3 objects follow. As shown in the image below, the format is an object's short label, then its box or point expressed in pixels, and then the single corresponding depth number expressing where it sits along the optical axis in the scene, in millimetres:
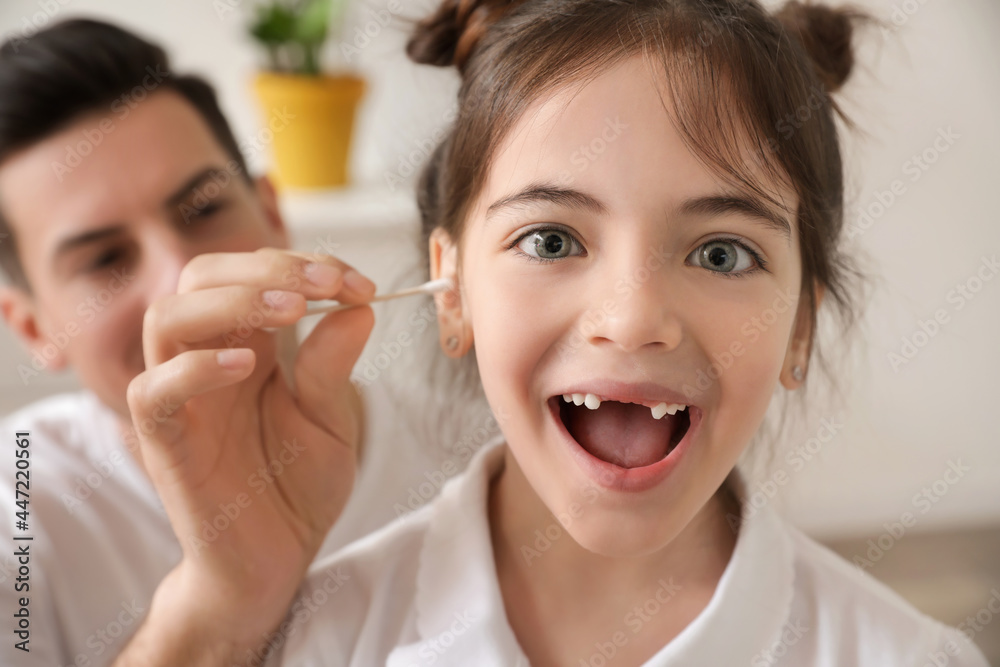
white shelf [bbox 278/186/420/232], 1804
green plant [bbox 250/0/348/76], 1796
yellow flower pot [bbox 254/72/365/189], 1839
